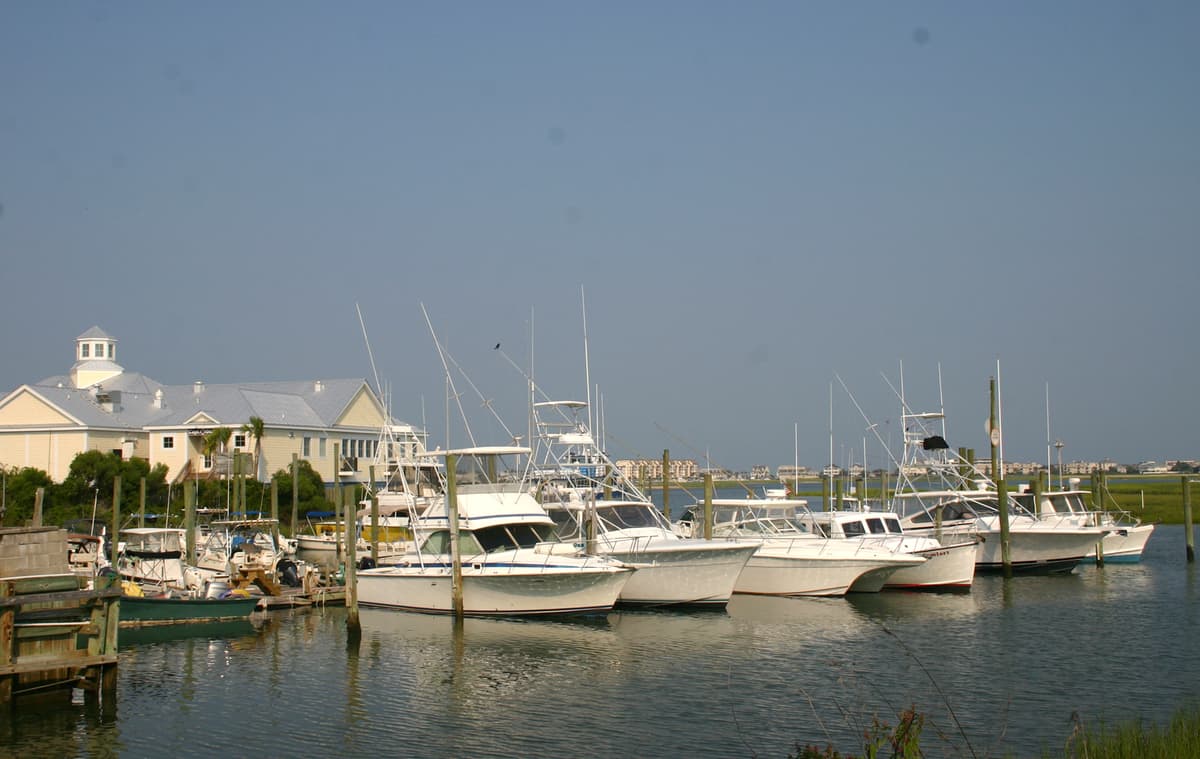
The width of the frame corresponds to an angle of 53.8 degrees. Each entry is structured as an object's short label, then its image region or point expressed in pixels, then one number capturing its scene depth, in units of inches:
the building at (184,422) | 2442.2
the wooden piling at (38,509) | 1468.5
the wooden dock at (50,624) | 776.3
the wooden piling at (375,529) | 1514.5
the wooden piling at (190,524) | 1508.4
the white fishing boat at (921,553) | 1425.9
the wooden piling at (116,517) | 1370.6
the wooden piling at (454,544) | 1125.1
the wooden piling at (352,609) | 1061.8
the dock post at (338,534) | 1602.9
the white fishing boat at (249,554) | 1430.9
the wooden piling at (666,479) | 1989.9
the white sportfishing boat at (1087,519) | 1700.3
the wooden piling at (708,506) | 1339.7
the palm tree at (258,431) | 2439.7
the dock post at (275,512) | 1811.0
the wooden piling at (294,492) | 1999.3
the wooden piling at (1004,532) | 1520.7
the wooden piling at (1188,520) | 1765.6
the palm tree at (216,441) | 2460.6
